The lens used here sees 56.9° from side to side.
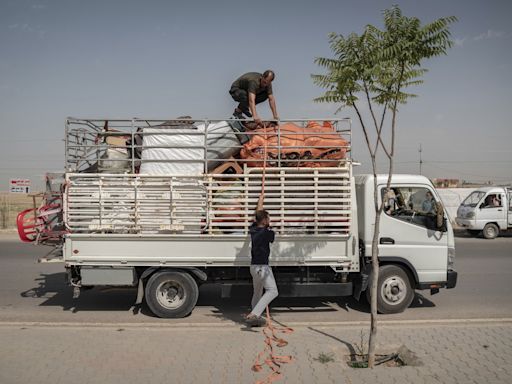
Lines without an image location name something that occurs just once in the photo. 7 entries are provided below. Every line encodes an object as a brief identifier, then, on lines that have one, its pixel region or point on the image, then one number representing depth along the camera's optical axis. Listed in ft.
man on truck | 25.91
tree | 15.56
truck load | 22.67
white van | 61.62
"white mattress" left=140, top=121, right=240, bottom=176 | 23.36
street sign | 75.51
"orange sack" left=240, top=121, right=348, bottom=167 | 23.18
